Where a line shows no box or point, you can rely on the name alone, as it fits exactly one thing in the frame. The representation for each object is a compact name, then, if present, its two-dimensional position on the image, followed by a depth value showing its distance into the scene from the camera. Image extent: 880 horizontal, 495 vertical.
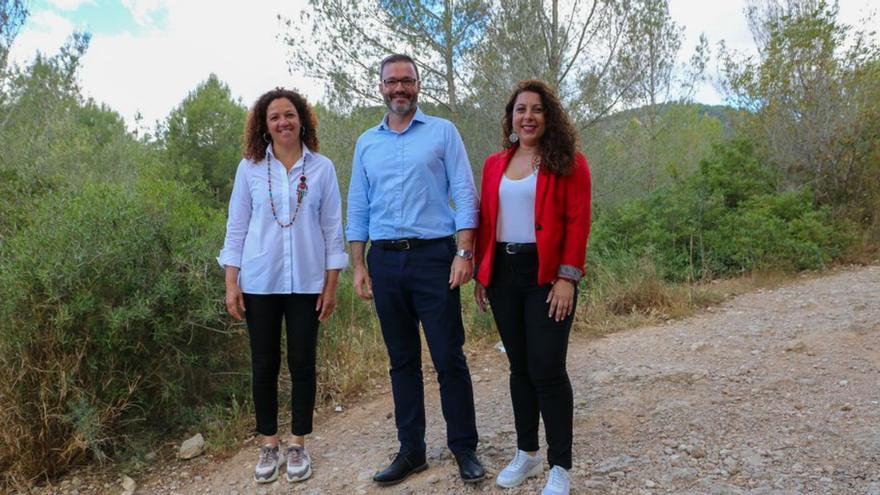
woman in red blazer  2.37
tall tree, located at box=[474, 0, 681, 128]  9.41
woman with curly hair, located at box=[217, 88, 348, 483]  2.82
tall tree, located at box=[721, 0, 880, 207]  8.30
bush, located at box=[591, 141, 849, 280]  6.95
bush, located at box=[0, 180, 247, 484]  3.24
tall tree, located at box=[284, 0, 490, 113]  11.18
